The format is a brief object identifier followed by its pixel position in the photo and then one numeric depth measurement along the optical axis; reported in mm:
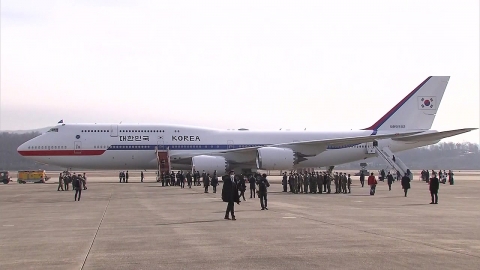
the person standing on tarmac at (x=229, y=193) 17141
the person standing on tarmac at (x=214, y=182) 32375
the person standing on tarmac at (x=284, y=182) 34281
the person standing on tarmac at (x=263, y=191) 20719
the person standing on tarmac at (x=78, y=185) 27016
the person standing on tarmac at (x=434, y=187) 23527
